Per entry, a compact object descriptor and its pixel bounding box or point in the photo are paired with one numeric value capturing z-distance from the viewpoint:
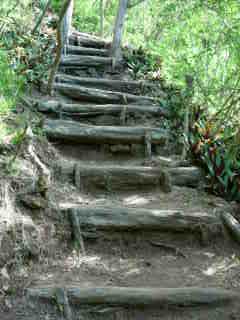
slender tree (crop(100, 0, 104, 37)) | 9.45
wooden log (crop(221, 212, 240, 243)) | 3.33
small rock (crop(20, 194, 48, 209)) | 3.02
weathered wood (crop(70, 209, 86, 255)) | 3.08
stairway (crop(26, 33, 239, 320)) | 2.56
